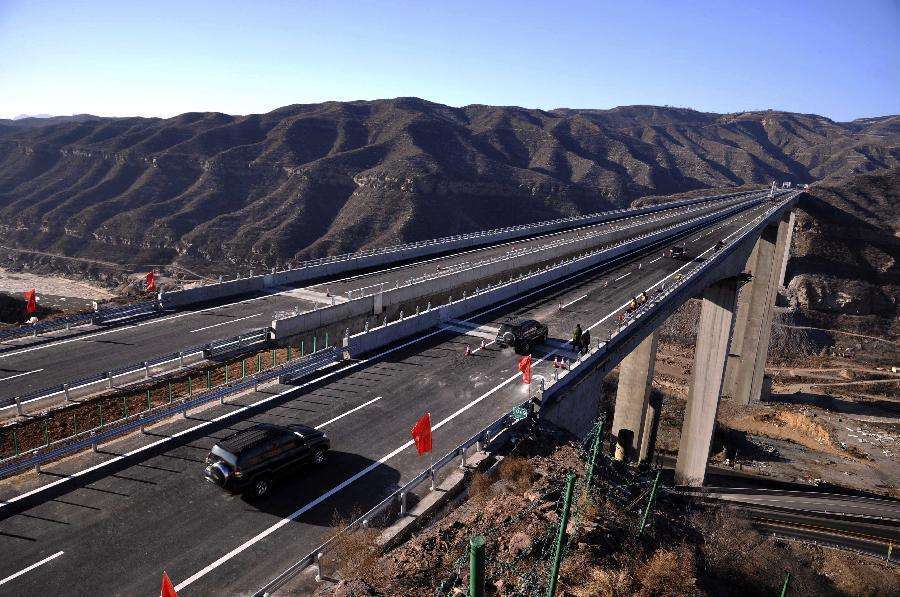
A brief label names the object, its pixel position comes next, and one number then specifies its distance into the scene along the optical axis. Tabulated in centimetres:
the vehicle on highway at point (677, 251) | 5435
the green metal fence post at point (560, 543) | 952
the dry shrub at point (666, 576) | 1457
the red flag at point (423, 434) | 1642
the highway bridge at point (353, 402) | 1327
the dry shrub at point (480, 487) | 1559
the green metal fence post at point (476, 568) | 599
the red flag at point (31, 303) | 3069
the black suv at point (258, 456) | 1494
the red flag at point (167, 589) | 984
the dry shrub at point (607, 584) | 1330
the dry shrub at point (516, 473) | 1639
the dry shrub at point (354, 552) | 1222
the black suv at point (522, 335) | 2827
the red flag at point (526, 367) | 2327
